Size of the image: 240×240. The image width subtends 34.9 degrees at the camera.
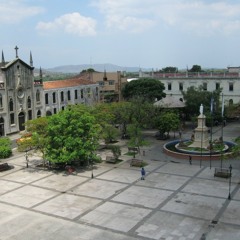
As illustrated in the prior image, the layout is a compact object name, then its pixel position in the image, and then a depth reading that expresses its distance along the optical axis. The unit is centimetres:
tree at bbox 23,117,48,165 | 3847
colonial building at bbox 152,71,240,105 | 7744
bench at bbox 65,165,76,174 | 3766
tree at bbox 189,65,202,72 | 13226
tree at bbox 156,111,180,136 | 5259
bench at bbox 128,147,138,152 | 4558
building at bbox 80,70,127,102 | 8536
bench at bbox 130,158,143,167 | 3994
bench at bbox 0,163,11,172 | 3893
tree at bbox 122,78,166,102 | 7431
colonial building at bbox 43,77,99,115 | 6594
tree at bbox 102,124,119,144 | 4806
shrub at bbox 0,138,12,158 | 4234
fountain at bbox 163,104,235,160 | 4288
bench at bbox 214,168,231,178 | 3497
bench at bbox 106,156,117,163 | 4125
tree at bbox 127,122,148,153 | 4319
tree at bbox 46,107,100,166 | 3722
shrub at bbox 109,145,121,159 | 4172
